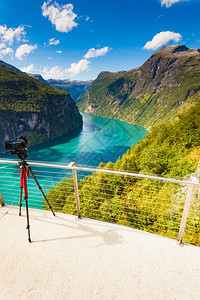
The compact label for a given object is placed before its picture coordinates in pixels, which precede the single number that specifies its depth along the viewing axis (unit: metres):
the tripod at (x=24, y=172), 2.26
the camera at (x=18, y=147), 2.15
